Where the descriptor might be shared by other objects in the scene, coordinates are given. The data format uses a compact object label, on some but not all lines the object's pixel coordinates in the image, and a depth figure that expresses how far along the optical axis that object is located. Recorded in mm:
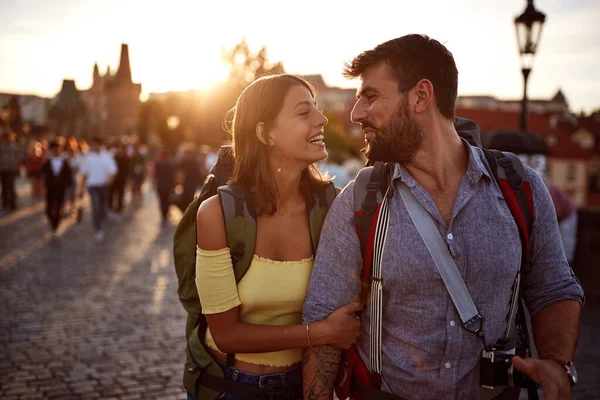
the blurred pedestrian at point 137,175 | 20945
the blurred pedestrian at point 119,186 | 17047
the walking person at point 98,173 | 13250
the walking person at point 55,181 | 12922
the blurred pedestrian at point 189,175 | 13688
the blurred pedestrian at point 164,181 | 15515
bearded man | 2035
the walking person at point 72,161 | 16547
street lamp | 8297
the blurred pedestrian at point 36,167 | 20609
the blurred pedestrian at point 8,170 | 17125
